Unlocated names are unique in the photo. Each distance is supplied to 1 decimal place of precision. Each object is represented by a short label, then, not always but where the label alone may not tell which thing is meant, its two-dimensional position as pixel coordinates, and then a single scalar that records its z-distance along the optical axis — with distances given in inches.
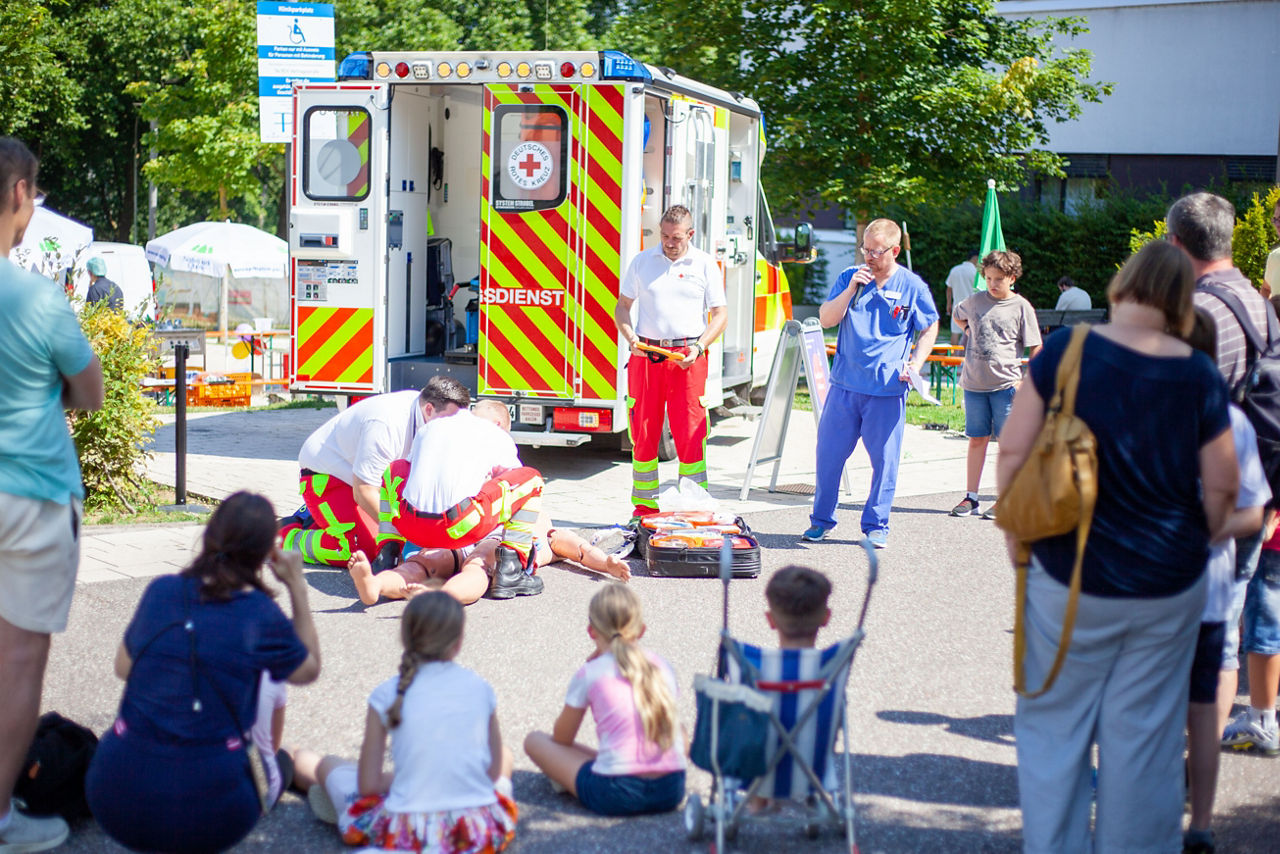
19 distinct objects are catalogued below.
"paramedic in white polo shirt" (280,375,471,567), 258.4
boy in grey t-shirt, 358.0
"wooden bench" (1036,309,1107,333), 676.7
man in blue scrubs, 303.0
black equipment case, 282.4
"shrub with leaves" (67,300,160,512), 325.1
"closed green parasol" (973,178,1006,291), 598.5
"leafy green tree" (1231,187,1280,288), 416.2
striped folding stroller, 143.4
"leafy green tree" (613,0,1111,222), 709.3
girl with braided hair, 139.1
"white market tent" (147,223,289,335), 810.8
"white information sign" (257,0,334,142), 399.2
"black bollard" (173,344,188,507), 341.7
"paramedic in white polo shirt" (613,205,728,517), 322.0
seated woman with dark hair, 135.9
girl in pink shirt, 153.3
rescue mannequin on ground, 242.2
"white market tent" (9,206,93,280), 795.4
